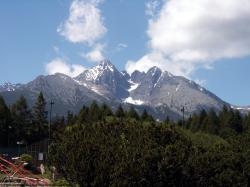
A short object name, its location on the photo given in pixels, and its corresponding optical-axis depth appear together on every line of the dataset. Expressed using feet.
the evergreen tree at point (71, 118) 339.94
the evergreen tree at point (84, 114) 323.65
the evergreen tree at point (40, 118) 351.25
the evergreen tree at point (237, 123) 330.54
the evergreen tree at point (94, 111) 317.95
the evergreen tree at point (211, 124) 327.67
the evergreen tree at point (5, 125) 316.60
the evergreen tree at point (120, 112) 332.94
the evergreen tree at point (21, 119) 337.11
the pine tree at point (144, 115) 340.18
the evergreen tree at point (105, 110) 314.08
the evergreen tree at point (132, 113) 334.97
